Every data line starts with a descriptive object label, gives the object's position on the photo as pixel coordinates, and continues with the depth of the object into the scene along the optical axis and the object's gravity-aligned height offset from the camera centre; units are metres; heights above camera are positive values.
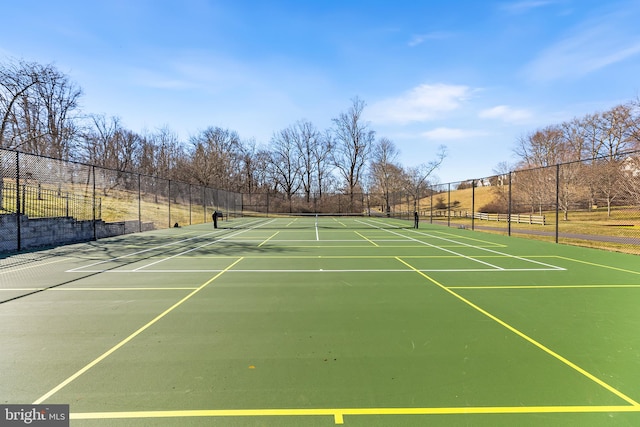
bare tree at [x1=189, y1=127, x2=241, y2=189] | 47.97 +8.12
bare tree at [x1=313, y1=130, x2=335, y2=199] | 53.25 +6.47
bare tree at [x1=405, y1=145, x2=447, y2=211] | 46.34 +4.41
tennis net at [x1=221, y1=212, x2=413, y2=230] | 24.95 -1.18
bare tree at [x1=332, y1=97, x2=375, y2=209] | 51.59 +9.20
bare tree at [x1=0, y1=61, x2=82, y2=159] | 21.84 +8.37
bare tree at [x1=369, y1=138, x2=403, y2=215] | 47.59 +5.59
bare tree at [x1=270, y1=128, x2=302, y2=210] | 54.47 +7.15
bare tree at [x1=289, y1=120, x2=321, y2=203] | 53.84 +9.44
